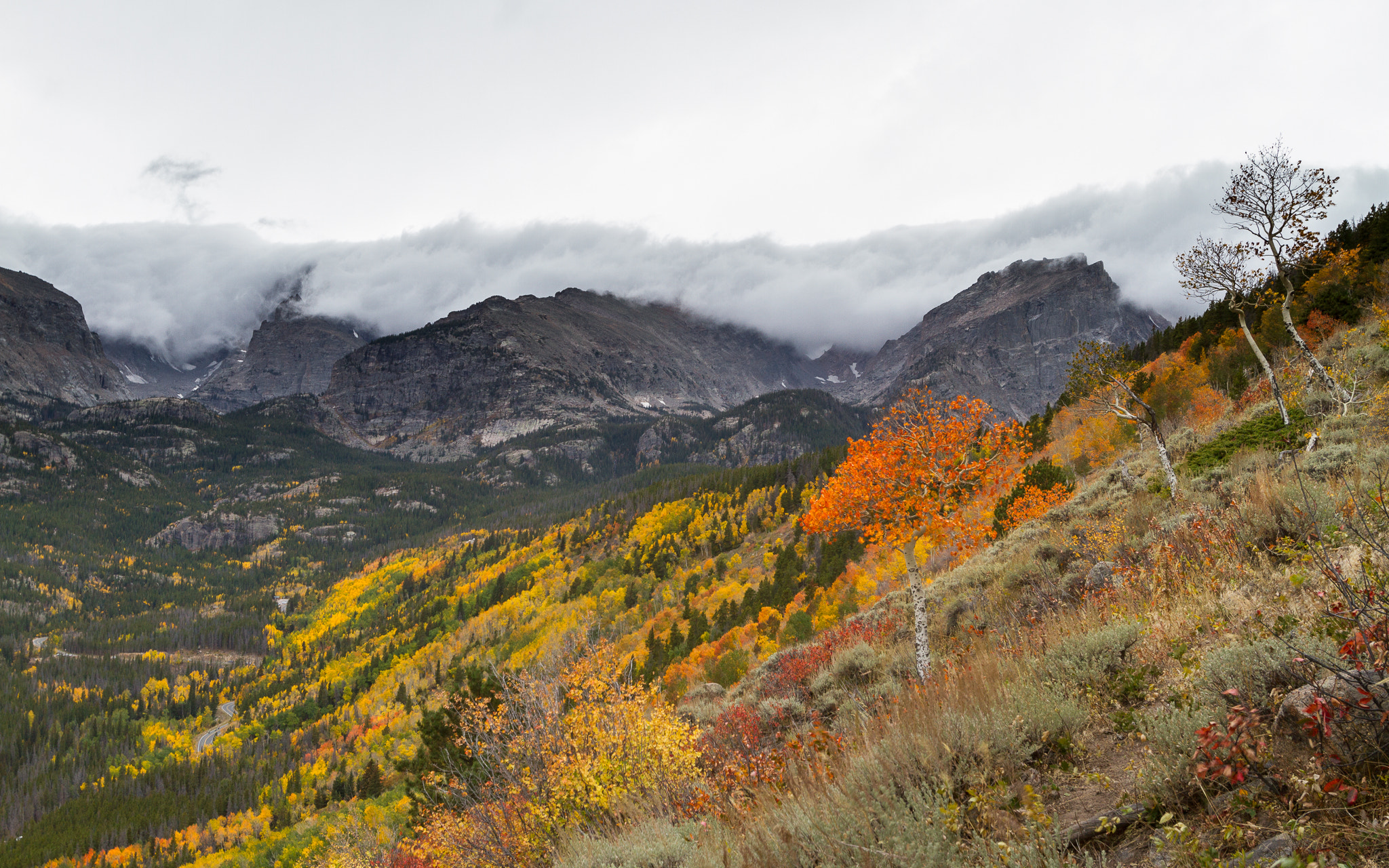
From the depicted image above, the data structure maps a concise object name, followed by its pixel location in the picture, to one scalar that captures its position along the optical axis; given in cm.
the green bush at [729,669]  3750
